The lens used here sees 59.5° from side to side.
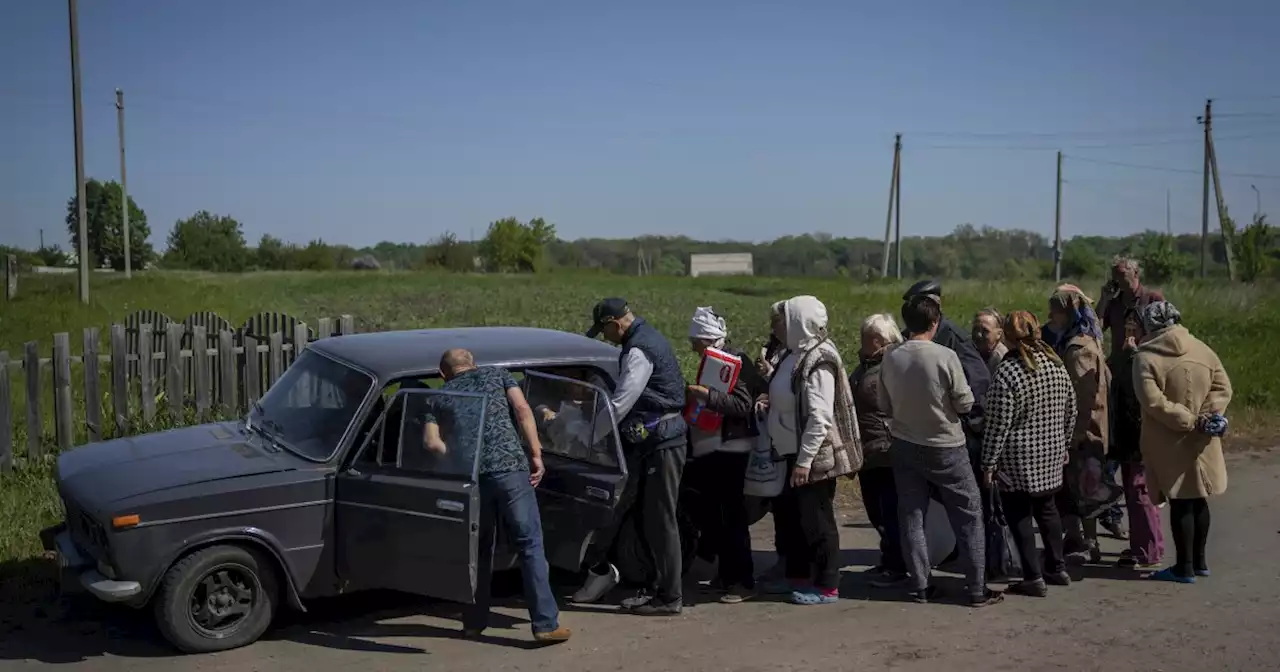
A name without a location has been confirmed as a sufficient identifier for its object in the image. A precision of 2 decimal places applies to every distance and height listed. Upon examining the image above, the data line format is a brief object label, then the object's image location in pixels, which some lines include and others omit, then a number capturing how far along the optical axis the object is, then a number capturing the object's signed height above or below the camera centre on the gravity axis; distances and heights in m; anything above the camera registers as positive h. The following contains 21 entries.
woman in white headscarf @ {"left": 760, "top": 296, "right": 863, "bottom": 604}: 6.74 -1.03
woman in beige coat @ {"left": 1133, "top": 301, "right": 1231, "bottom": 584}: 7.10 -0.98
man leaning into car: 6.05 -1.22
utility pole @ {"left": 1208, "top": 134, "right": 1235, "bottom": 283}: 44.46 +1.52
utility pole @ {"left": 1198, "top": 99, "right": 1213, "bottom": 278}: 47.31 +2.39
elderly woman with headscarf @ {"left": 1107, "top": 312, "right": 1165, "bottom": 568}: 7.70 -1.50
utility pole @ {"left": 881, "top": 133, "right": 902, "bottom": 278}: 57.97 +3.64
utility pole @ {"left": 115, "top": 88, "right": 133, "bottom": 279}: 41.06 +2.89
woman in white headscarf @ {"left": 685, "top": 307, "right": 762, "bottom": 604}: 6.98 -1.34
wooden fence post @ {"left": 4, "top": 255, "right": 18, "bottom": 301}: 25.75 -0.57
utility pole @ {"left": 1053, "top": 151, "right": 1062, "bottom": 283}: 57.84 +1.59
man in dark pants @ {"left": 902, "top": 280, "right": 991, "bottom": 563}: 7.27 -0.73
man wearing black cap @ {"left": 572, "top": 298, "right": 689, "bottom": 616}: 6.61 -1.03
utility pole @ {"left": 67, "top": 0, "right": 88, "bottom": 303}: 22.03 +1.90
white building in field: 108.00 -0.44
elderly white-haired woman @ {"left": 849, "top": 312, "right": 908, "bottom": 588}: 7.27 -1.14
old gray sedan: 5.86 -1.31
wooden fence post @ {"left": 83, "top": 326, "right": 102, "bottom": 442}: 10.73 -1.39
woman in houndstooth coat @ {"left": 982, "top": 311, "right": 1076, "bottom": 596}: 6.97 -1.06
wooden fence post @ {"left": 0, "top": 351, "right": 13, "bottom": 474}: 9.77 -1.50
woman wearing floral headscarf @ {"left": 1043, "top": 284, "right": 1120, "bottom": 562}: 7.48 -1.11
